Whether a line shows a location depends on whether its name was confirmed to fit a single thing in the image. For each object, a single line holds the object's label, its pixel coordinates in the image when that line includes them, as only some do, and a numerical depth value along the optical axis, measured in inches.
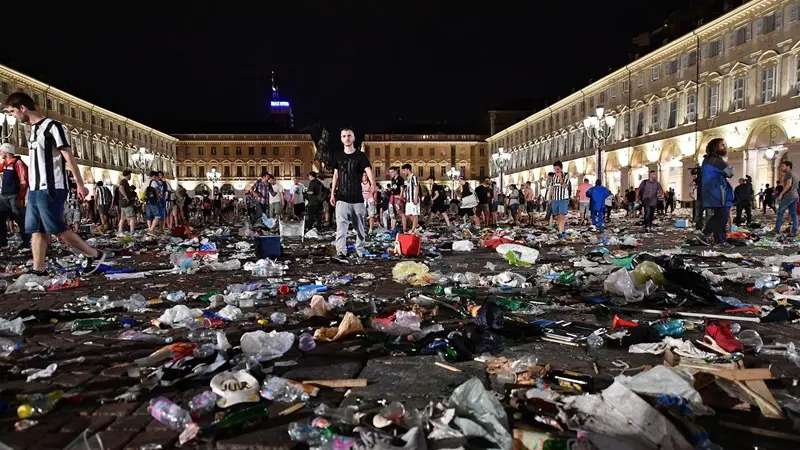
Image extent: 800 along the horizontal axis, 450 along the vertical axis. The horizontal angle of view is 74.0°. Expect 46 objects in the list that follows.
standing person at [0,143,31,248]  363.9
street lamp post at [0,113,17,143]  880.5
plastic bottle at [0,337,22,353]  131.0
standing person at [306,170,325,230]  557.0
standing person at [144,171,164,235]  543.8
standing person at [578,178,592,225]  655.1
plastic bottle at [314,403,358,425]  86.7
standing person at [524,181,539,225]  850.4
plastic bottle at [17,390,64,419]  92.5
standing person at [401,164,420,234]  493.0
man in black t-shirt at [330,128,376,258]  319.0
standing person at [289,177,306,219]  653.9
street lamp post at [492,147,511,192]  1707.4
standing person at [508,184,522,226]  759.1
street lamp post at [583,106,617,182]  805.2
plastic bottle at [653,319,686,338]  139.5
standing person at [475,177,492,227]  682.8
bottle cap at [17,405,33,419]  91.8
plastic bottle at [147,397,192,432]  88.3
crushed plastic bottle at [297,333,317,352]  130.7
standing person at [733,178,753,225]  566.9
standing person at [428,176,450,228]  683.4
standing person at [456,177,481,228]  633.0
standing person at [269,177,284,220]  644.7
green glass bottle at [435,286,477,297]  199.4
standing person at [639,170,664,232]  573.0
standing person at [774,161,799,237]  441.7
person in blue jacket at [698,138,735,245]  349.1
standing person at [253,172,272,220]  631.5
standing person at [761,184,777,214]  988.7
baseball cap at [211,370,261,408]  95.7
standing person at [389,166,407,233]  530.2
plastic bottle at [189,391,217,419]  93.0
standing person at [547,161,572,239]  523.8
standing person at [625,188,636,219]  958.5
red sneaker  123.2
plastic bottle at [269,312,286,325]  158.6
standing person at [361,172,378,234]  509.4
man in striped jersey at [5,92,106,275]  235.9
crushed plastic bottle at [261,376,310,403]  99.1
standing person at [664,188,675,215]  1096.1
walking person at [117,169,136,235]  548.7
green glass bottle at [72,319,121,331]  155.0
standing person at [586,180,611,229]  582.6
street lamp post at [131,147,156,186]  1683.7
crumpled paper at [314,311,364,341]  138.8
